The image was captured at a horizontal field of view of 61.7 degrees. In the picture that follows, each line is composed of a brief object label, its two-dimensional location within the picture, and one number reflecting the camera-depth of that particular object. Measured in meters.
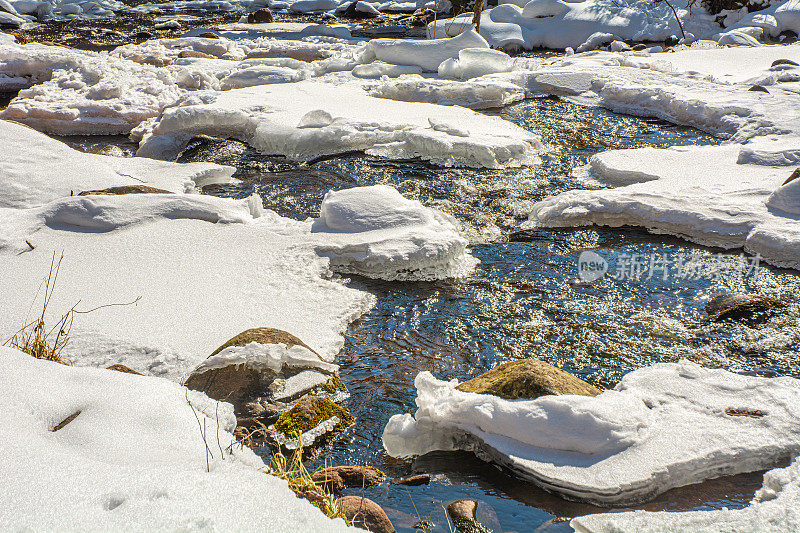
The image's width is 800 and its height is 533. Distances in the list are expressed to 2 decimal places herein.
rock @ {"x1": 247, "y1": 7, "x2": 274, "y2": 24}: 18.28
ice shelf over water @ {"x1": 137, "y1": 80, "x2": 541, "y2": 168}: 6.94
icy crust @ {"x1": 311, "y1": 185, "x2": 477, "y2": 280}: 4.64
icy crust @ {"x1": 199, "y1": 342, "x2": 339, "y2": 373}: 3.32
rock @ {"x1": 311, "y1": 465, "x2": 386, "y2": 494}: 2.69
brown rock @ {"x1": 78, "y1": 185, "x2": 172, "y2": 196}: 5.41
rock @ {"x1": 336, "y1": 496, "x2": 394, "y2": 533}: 2.40
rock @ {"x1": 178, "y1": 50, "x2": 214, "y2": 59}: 11.96
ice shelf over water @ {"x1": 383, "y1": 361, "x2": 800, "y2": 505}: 2.61
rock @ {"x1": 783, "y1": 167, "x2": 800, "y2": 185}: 5.39
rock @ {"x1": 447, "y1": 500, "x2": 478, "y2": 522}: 2.54
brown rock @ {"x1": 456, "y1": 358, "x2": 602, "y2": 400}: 2.95
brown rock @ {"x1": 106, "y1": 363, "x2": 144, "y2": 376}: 3.20
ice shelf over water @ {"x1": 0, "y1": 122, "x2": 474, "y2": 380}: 3.65
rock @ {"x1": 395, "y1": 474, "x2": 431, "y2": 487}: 2.77
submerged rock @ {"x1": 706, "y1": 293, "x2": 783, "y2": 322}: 3.97
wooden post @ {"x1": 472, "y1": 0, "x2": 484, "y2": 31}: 13.45
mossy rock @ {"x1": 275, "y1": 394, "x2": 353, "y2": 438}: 3.10
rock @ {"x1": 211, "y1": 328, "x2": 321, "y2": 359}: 3.43
